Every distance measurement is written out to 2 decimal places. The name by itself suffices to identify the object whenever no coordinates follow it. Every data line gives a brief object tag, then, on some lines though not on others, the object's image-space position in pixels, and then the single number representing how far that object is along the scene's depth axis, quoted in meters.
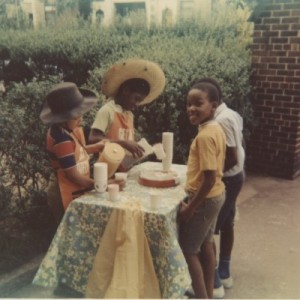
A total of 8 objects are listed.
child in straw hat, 3.41
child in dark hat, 2.85
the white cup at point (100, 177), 2.94
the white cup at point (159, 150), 3.46
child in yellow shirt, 2.75
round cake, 3.24
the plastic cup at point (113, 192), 2.90
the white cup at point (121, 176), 3.19
